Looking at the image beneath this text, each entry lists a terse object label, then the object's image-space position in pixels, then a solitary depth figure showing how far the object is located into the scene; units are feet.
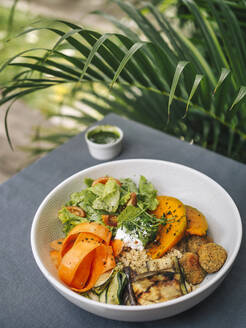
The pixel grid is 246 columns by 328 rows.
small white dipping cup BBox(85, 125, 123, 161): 4.24
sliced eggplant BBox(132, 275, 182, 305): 2.43
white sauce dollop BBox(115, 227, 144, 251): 3.02
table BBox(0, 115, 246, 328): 2.64
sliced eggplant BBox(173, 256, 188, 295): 2.52
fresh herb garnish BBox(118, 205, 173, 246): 3.02
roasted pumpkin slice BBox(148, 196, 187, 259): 3.00
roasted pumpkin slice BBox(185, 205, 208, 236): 3.11
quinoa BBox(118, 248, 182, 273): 2.77
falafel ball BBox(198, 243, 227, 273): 2.74
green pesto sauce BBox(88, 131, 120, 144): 4.42
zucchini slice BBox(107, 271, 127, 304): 2.54
